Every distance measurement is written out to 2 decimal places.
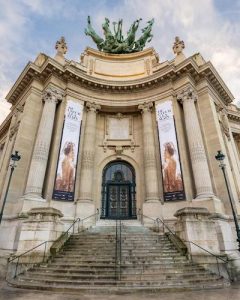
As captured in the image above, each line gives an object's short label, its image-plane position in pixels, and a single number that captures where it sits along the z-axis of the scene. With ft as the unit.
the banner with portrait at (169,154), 48.55
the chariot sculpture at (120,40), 76.38
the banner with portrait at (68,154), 47.42
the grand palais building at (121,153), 37.40
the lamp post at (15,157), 35.80
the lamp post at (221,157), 36.45
